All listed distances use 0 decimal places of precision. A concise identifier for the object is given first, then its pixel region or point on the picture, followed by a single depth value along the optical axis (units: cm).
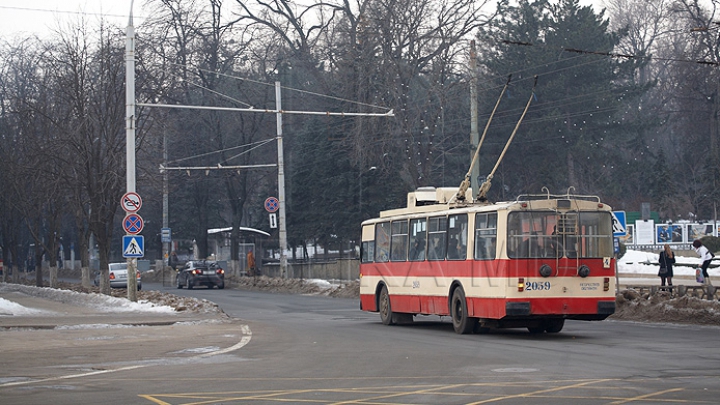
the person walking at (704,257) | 2906
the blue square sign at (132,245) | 2758
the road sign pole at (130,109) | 2862
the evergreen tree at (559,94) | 5922
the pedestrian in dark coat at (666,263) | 3092
